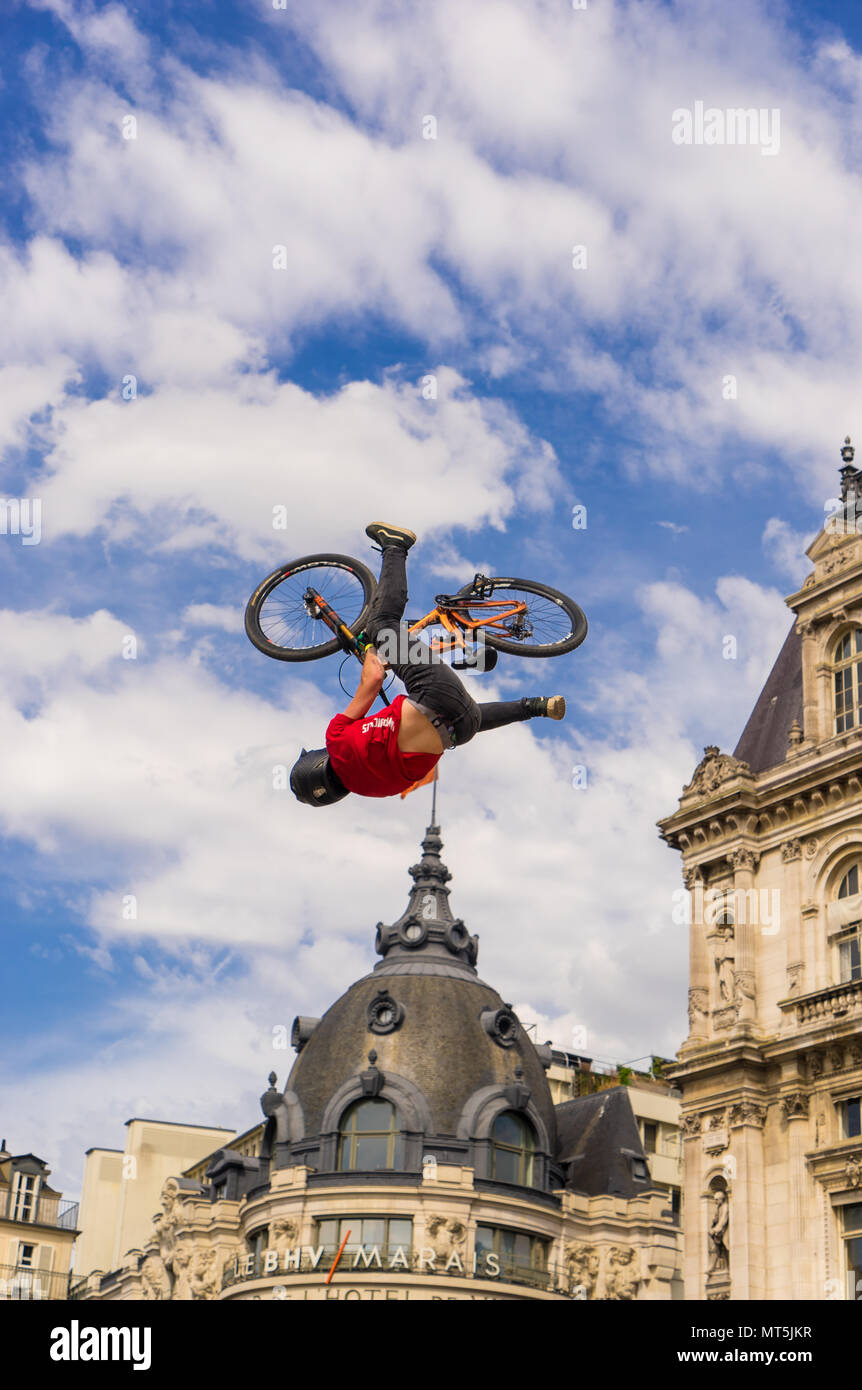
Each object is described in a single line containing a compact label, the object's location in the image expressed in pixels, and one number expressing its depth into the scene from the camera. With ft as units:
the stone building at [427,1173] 206.59
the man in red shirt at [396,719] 54.03
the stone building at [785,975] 126.21
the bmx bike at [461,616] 60.34
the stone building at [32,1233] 256.11
